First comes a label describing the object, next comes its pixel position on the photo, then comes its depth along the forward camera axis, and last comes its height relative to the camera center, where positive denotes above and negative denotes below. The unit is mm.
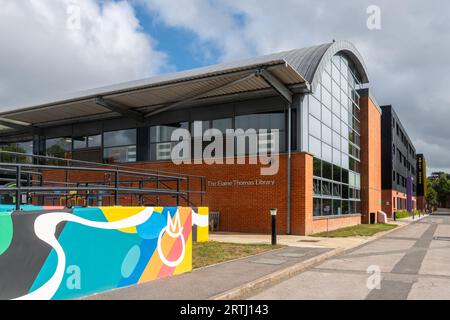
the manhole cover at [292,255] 11836 -1770
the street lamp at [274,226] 14617 -1205
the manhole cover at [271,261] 10469 -1733
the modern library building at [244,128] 19312 +3281
